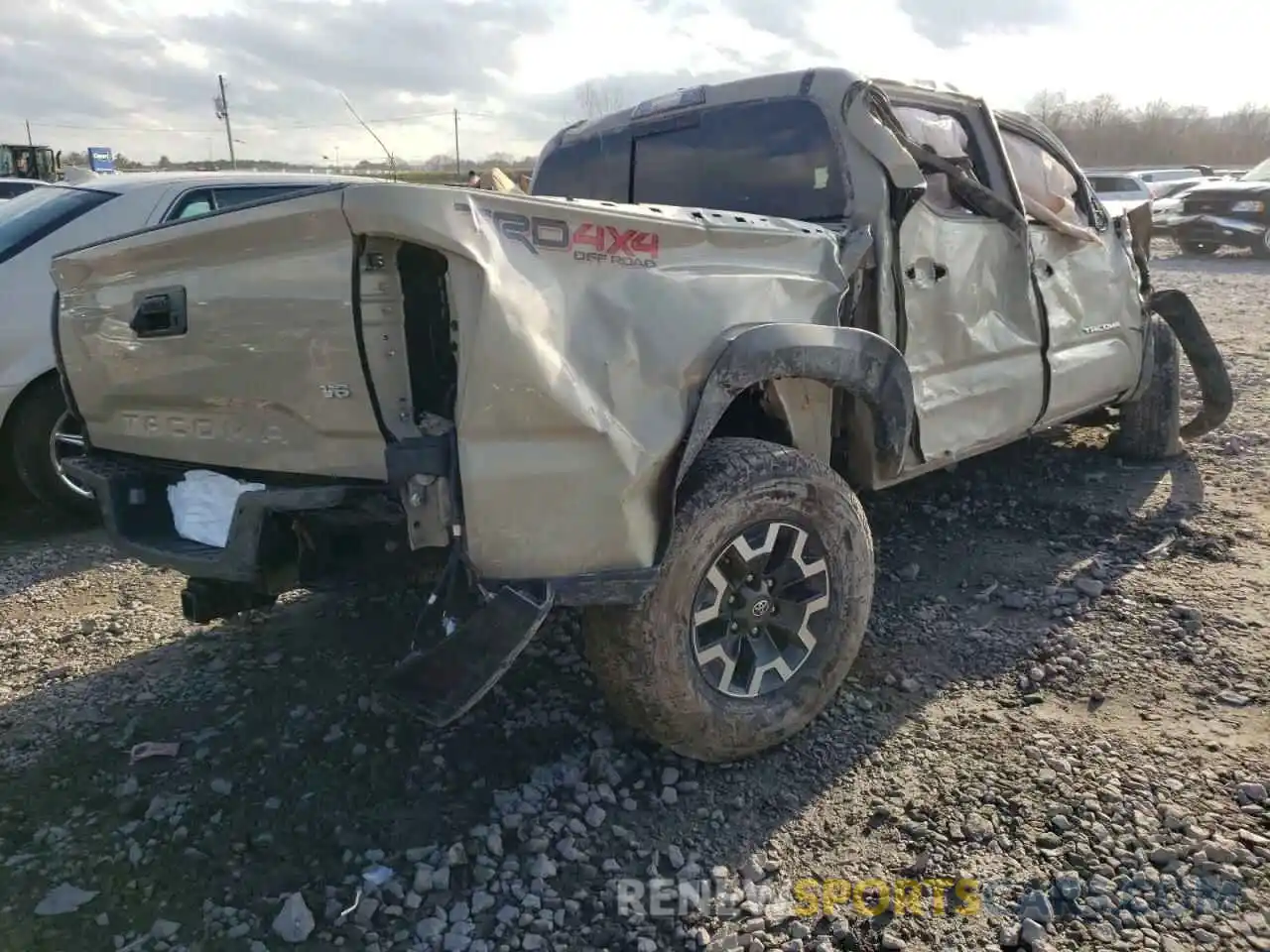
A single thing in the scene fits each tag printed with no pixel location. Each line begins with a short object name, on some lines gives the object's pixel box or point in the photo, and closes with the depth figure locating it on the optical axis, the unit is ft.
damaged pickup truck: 7.88
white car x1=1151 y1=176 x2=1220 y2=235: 59.77
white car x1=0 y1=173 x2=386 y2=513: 16.12
